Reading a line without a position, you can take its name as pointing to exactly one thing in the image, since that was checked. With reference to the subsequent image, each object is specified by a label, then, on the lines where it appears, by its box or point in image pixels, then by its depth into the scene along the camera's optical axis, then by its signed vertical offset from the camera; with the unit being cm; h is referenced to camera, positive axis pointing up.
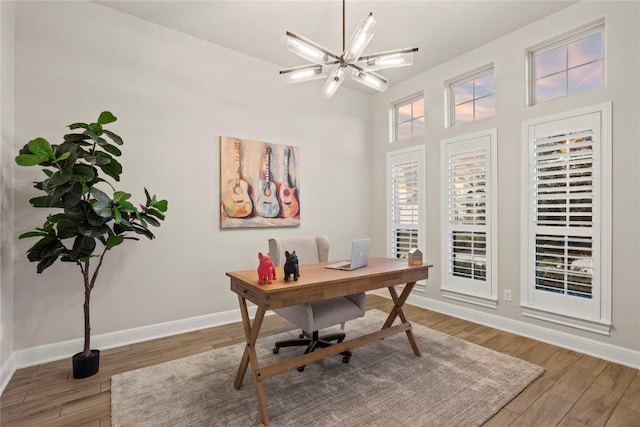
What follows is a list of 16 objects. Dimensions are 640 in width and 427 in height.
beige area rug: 188 -125
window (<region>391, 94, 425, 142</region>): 440 +133
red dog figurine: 197 -38
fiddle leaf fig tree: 212 +6
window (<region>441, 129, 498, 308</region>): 346 -13
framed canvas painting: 353 +32
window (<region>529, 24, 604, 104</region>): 283 +137
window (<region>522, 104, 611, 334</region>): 268 -11
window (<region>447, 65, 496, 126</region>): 361 +135
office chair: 237 -79
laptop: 248 -39
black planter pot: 234 -116
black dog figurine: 206 -38
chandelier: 204 +109
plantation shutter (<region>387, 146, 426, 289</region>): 425 +11
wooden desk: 189 -54
